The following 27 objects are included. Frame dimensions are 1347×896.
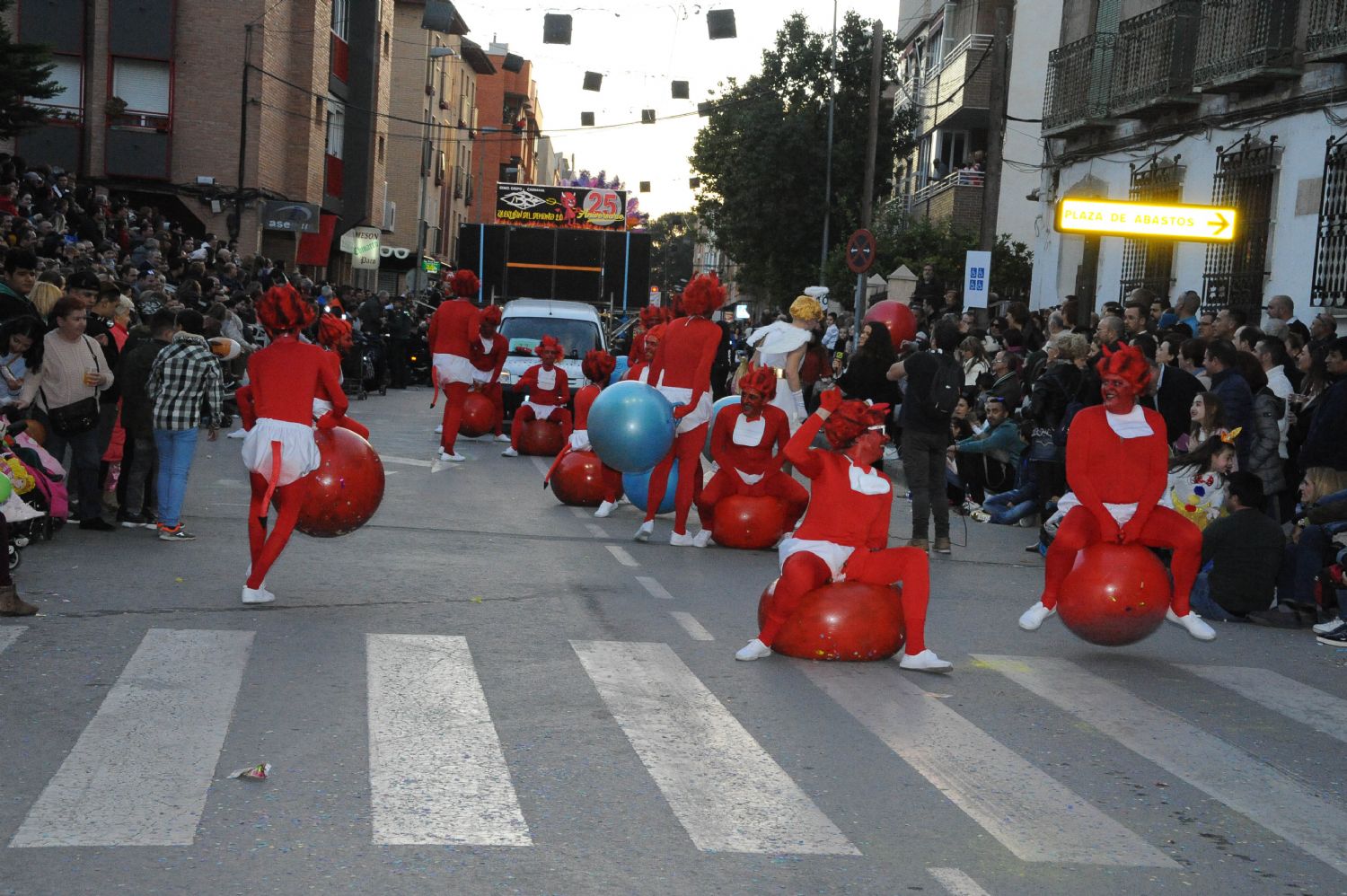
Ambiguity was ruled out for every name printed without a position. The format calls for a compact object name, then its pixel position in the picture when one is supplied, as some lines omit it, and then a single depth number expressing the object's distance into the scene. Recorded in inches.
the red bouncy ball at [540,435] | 770.8
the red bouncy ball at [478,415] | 804.0
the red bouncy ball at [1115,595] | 344.2
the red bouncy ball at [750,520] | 491.8
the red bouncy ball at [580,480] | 590.6
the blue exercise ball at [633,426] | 497.0
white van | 937.5
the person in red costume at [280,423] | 359.6
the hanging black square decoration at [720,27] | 1080.8
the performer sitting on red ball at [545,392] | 724.7
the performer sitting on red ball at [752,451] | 470.4
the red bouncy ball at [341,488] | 369.1
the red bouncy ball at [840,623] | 326.6
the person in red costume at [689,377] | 499.8
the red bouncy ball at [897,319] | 956.0
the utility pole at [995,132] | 936.9
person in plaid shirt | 454.3
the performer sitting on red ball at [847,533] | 323.9
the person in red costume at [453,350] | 741.9
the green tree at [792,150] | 2283.5
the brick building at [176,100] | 1462.8
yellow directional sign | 778.8
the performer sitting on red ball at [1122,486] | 352.8
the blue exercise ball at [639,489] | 553.6
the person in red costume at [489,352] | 745.6
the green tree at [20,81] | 741.9
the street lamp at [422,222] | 2188.7
